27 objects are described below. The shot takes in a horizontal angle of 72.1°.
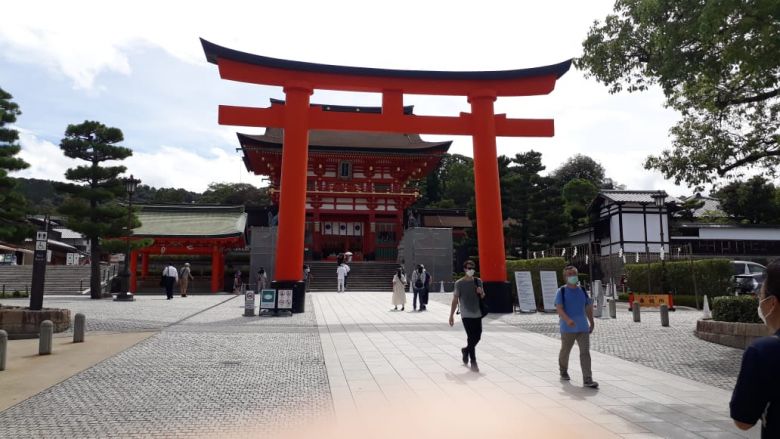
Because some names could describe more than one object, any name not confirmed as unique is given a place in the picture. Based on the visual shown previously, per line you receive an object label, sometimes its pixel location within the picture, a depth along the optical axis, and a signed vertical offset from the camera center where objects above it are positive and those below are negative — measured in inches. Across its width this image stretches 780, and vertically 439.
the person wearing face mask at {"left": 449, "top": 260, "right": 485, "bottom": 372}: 297.4 -16.6
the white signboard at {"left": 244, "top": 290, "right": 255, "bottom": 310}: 580.1 -28.4
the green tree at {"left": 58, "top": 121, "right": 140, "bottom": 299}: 841.5 +140.4
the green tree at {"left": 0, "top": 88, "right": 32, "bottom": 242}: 593.6 +102.6
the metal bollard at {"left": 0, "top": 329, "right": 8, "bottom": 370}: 295.4 -40.6
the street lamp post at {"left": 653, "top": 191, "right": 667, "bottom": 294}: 802.0 +115.2
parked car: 725.3 -7.7
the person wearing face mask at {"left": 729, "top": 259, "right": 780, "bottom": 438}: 78.5 -16.6
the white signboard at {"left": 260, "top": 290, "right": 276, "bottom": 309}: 583.2 -27.2
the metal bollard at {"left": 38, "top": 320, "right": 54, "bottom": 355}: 348.2 -41.8
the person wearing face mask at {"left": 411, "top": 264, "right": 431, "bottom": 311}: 676.7 -11.9
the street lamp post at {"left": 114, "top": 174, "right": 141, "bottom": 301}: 836.8 +5.8
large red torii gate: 579.8 +174.4
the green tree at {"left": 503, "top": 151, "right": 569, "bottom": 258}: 1257.4 +166.9
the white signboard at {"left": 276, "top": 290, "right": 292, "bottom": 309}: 585.9 -28.3
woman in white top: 676.7 -20.7
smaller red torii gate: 1099.3 +50.6
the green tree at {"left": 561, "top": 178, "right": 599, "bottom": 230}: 1993.1 +312.0
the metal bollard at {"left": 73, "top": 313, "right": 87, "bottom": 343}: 398.0 -40.0
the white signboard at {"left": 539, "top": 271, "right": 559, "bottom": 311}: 639.8 -13.9
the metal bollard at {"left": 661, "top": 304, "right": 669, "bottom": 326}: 494.3 -36.2
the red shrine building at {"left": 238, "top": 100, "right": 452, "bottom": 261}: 1326.3 +224.7
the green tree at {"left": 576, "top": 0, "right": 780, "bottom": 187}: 295.3 +138.1
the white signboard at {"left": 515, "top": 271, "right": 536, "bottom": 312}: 637.2 -18.9
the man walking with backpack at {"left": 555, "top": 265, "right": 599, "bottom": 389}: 262.7 -21.8
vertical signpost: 446.9 +3.1
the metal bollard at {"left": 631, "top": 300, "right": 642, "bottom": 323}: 535.8 -35.4
